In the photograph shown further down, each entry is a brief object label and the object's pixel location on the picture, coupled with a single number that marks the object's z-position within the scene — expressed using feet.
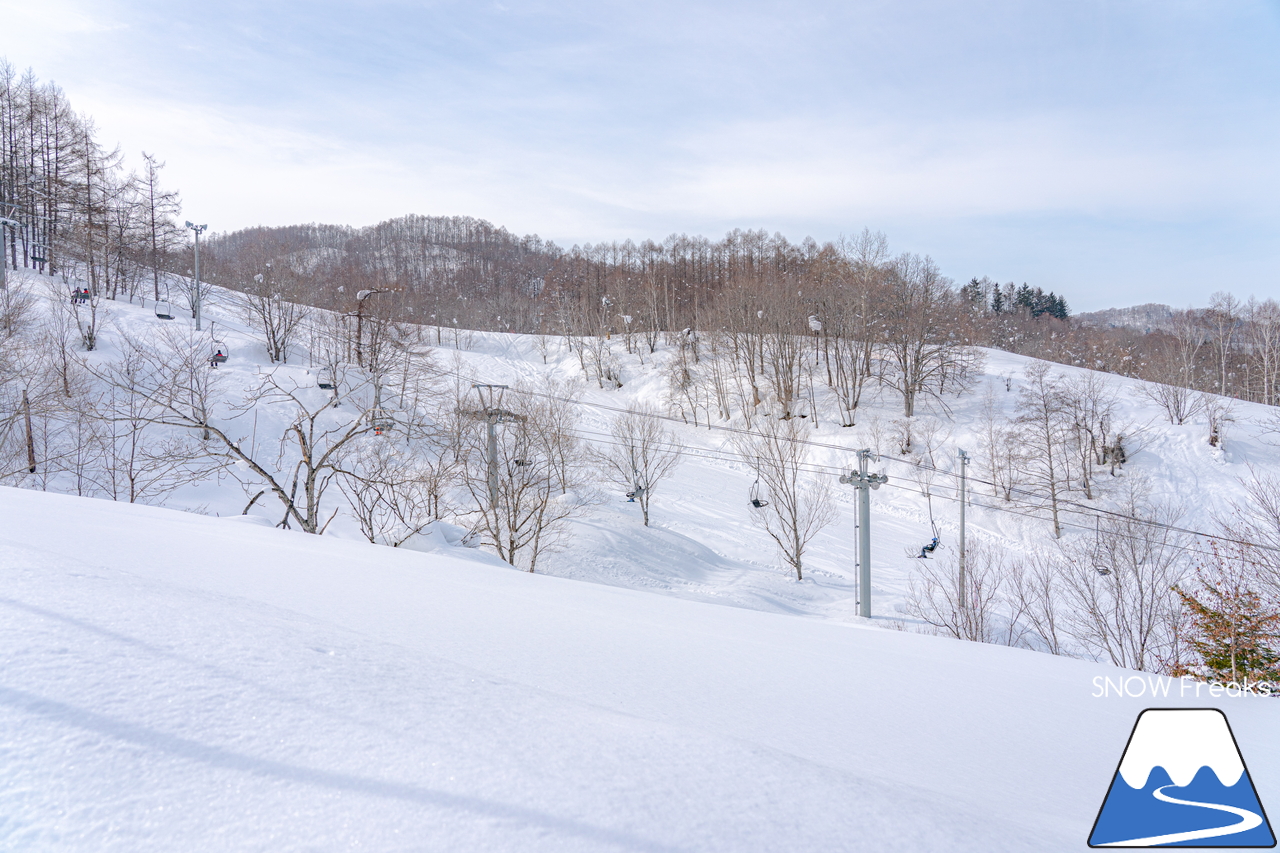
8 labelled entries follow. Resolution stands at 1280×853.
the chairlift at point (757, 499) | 98.00
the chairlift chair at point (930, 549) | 87.58
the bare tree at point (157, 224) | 151.12
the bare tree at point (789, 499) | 82.64
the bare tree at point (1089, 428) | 108.99
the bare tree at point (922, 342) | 134.21
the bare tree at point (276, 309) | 125.90
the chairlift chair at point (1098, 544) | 73.36
